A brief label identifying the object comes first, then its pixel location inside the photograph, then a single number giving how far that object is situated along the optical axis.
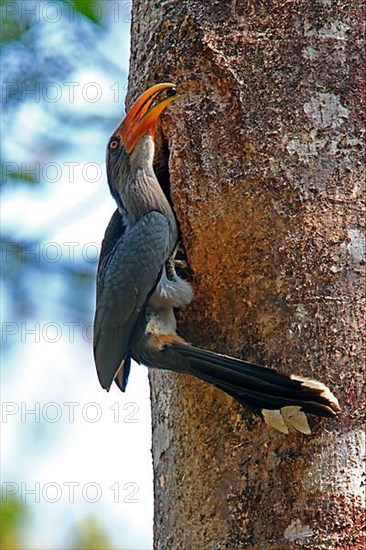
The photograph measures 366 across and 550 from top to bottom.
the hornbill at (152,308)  5.11
